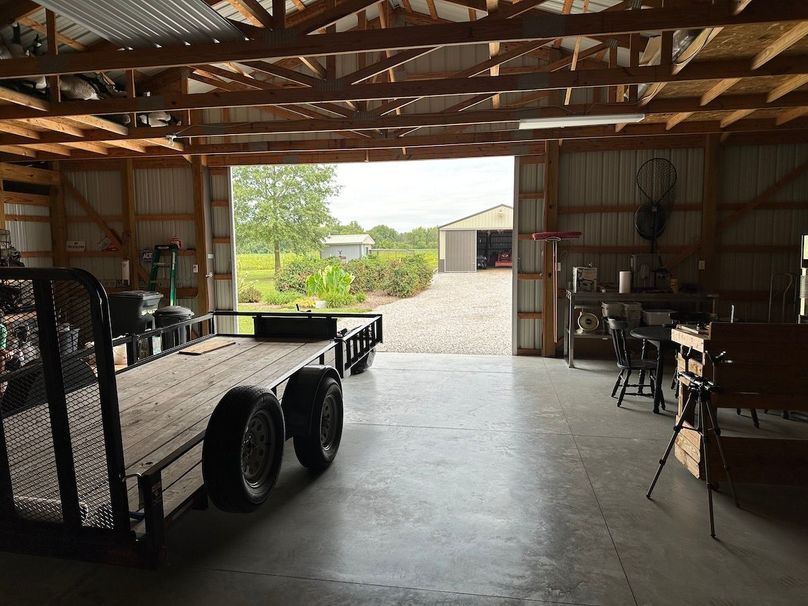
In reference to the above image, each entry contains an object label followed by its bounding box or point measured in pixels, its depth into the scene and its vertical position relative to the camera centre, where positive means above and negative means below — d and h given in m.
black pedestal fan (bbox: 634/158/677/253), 7.89 +0.95
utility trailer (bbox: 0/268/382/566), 2.04 -0.93
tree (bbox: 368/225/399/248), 29.10 +1.48
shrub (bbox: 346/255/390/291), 20.66 -0.49
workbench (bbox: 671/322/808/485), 3.69 -0.91
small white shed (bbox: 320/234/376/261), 25.01 +0.72
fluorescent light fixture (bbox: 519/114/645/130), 5.78 +1.57
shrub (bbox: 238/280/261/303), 19.94 -1.19
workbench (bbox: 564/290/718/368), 7.28 -0.63
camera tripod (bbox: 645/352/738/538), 3.28 -1.01
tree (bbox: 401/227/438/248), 28.77 +1.32
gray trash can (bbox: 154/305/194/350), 7.33 -0.72
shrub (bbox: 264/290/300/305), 19.67 -1.34
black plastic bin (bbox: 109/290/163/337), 7.46 -0.68
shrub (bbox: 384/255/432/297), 20.08 -0.64
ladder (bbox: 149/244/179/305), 9.05 -0.05
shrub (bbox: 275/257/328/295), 21.11 -0.51
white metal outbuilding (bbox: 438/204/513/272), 23.98 +1.01
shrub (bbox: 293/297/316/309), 17.81 -1.40
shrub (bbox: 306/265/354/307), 17.08 -0.68
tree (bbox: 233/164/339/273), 22.47 +2.47
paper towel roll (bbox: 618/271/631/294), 7.42 -0.35
